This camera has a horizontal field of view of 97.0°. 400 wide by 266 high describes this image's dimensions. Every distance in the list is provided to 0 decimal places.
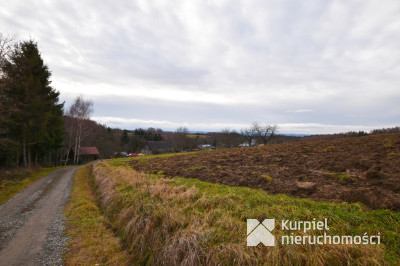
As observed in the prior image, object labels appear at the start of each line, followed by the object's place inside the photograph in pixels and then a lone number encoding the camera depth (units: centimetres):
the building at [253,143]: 6795
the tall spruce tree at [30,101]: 1696
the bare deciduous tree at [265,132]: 5334
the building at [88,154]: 4641
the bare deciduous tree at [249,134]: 5938
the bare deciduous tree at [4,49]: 1096
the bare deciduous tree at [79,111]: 3300
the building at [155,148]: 6576
